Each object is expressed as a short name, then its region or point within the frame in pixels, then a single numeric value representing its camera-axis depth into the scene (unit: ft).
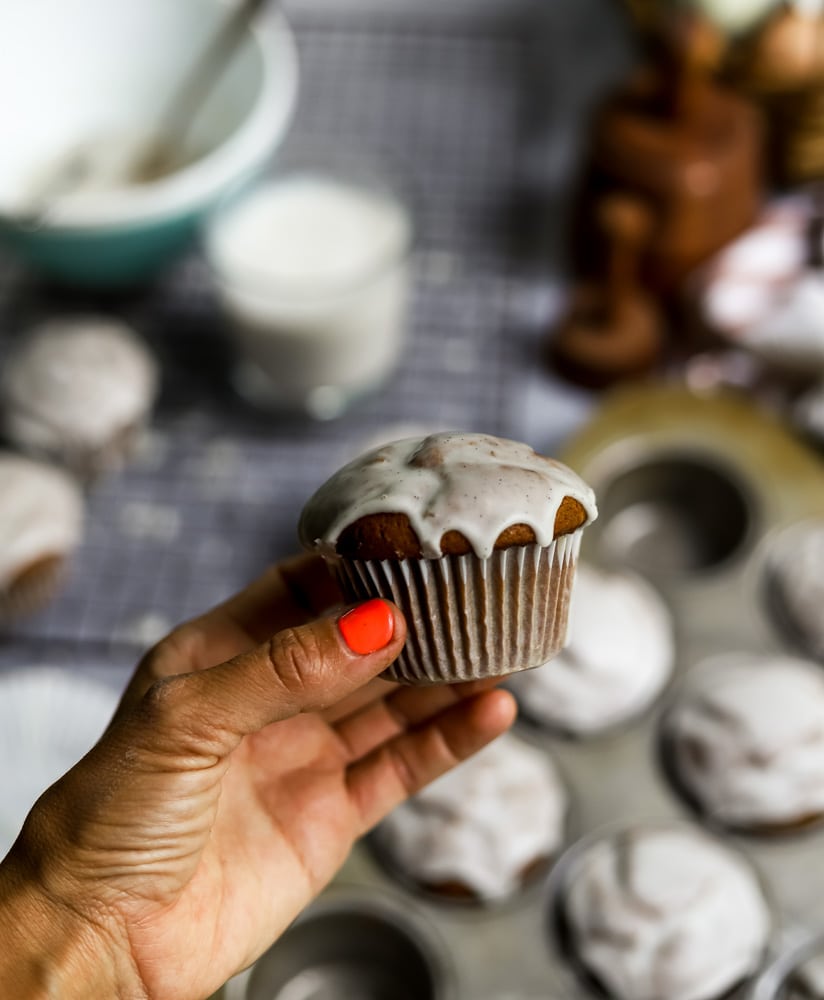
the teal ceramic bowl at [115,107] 2.23
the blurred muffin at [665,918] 1.71
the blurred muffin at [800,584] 1.96
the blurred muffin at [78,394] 2.21
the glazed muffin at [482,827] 1.76
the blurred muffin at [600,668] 1.89
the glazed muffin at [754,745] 1.81
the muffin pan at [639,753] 1.73
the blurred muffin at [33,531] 2.07
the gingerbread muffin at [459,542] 1.30
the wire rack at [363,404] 2.21
